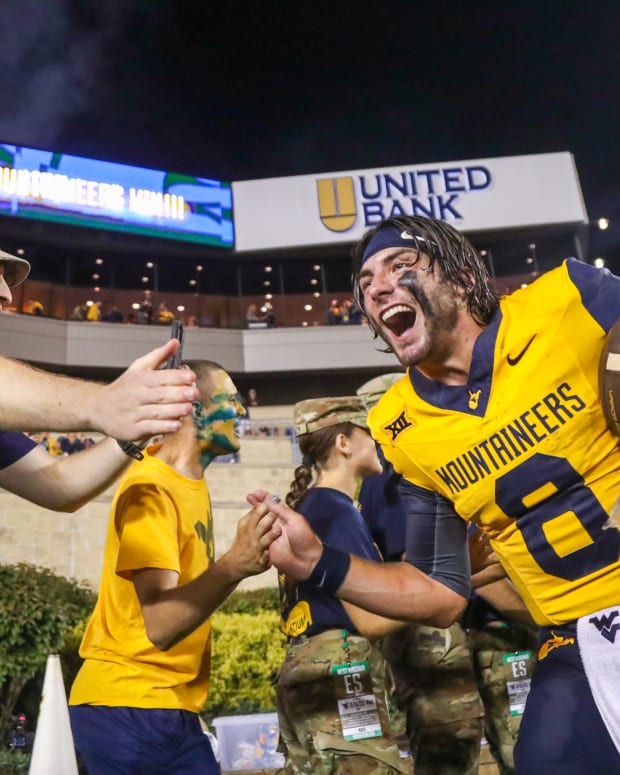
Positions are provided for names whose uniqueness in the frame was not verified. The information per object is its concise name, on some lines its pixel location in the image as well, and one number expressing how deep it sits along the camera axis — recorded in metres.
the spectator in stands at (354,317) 32.71
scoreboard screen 29.98
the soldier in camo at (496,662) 4.18
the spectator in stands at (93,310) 31.45
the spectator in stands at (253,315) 33.00
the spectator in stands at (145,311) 31.94
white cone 3.34
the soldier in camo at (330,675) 3.17
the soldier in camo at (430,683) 3.73
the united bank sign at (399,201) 32.09
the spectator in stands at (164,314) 32.50
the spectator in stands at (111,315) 31.48
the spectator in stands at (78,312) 31.30
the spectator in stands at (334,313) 32.91
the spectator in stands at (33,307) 30.38
